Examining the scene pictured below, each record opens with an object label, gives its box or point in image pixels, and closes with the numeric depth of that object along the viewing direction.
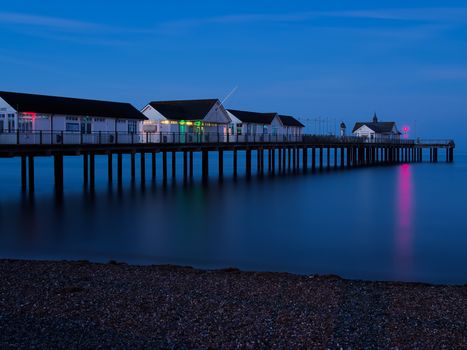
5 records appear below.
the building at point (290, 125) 59.60
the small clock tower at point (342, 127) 83.44
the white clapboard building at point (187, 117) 42.53
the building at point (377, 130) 88.34
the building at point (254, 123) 51.50
